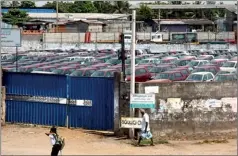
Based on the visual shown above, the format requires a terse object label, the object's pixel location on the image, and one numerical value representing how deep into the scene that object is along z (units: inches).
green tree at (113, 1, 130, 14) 5162.4
